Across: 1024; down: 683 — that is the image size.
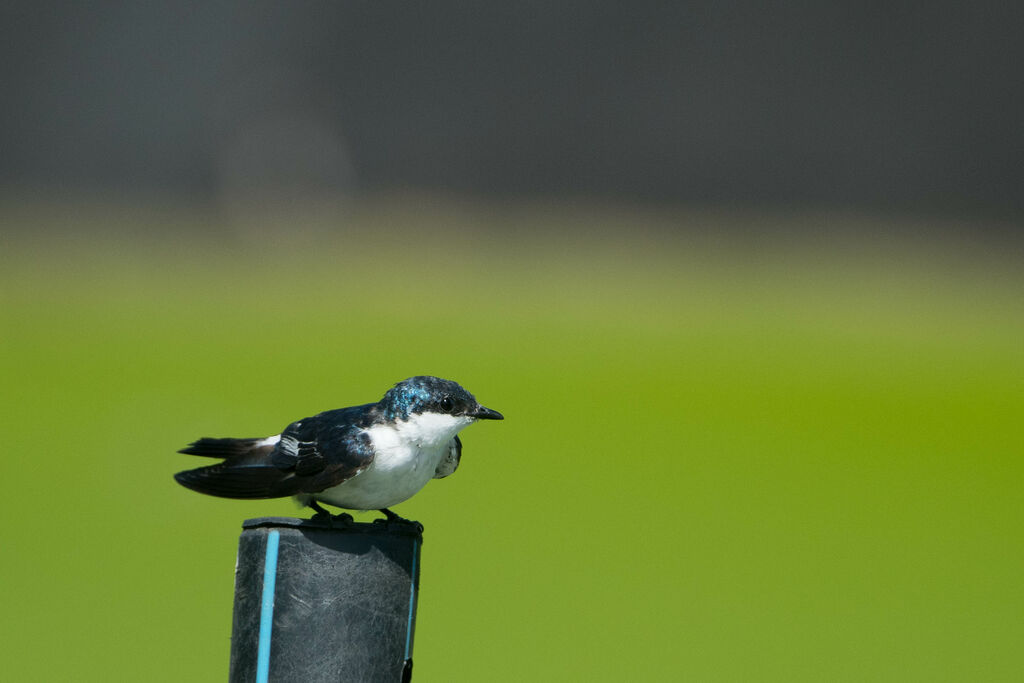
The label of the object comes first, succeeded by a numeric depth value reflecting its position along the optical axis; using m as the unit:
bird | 5.43
